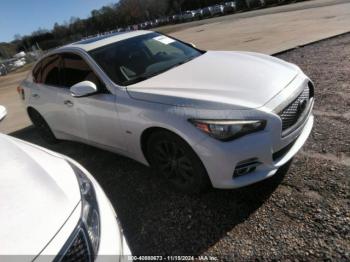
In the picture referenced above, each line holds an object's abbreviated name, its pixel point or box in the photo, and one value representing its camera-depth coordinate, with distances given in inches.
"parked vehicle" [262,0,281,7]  1496.3
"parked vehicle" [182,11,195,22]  2106.7
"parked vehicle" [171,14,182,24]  2297.9
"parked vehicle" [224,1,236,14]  1761.4
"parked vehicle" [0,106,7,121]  137.4
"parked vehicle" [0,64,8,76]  1205.2
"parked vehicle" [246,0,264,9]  1599.4
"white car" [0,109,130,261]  65.6
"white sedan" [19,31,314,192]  110.4
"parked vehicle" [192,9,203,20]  1993.7
